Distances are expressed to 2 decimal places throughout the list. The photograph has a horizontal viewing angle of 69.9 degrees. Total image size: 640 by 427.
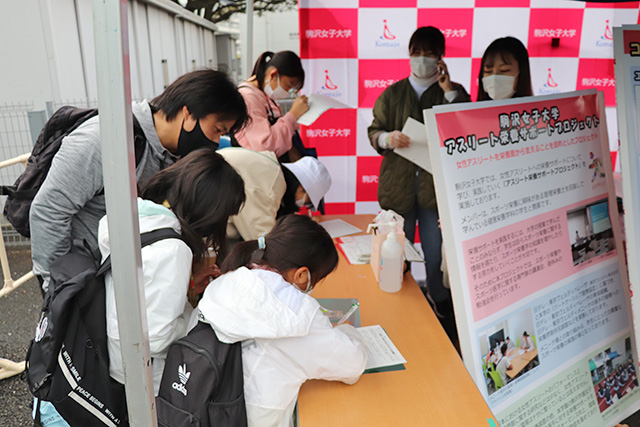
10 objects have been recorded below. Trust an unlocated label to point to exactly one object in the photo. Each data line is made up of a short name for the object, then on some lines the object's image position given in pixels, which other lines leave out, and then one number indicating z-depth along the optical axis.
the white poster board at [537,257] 1.11
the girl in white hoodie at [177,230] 0.95
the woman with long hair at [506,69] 1.88
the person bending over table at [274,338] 0.94
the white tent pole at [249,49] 3.06
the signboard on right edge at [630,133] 1.15
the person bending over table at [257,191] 1.62
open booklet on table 1.15
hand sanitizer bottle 1.51
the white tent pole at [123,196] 0.62
